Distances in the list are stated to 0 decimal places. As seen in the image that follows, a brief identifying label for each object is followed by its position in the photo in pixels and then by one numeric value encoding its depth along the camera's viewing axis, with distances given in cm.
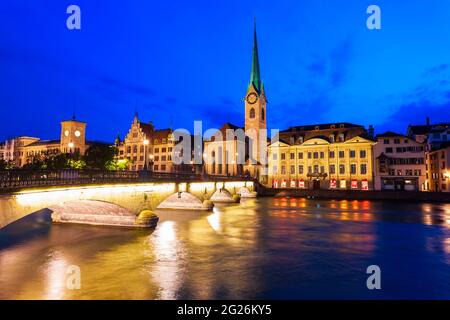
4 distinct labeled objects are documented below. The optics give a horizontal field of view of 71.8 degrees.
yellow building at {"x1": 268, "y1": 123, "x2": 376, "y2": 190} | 8425
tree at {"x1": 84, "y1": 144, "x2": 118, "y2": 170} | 7419
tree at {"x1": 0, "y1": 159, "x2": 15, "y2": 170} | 7030
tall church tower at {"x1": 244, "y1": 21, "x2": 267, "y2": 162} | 10962
